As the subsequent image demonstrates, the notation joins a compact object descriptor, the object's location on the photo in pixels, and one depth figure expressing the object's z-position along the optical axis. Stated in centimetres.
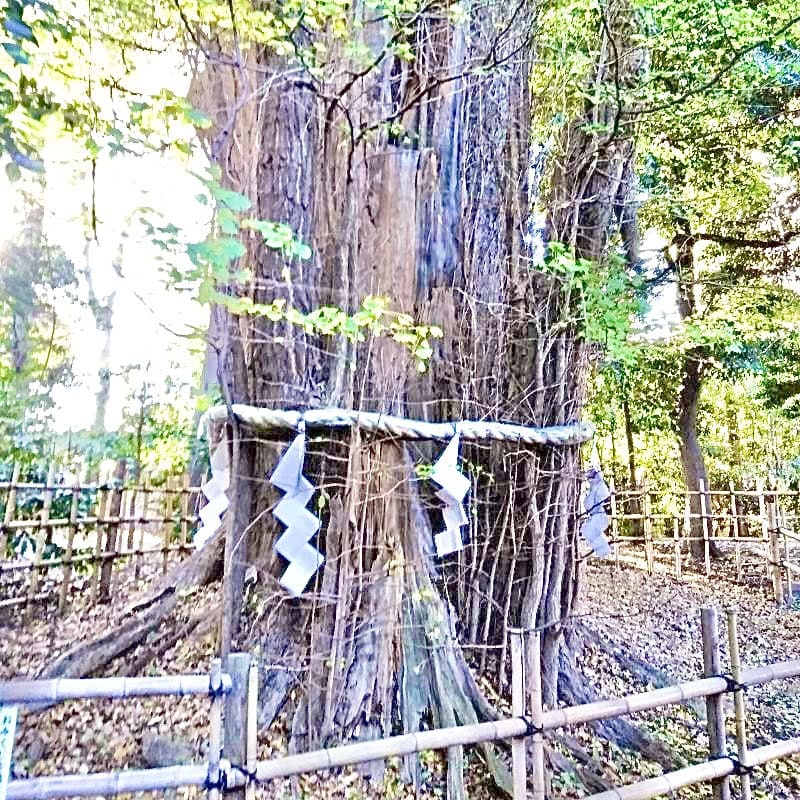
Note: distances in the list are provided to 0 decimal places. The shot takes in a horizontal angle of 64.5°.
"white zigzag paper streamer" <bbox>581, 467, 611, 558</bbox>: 320
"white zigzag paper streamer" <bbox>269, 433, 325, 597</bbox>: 251
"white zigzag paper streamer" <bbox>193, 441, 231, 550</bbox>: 291
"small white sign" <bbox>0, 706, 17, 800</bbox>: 127
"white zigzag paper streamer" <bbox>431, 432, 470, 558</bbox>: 273
